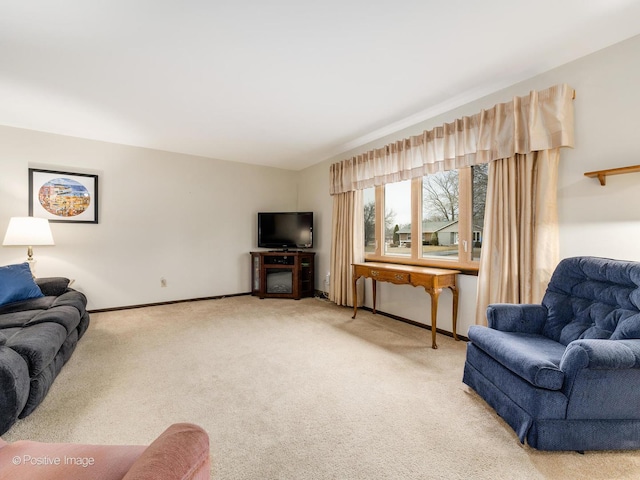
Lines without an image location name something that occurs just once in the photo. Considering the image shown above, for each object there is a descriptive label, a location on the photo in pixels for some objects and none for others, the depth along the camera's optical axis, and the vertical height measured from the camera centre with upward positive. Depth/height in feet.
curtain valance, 7.48 +3.08
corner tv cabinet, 16.67 -2.24
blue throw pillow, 8.80 -1.59
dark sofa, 5.16 -2.26
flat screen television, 17.33 +0.33
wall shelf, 6.27 +1.48
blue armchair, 4.74 -2.22
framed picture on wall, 12.26 +1.67
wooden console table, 9.25 -1.43
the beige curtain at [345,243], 14.15 -0.36
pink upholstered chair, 1.99 -1.94
